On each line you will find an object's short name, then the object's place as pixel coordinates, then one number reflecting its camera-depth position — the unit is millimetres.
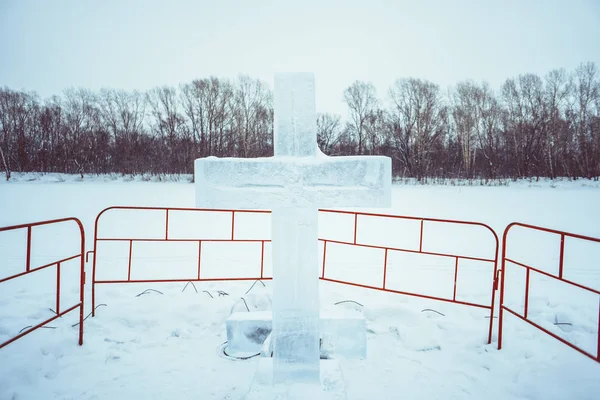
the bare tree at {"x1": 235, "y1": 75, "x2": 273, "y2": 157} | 32562
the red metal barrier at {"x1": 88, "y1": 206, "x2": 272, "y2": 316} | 4058
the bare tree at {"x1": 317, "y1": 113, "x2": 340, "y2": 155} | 36375
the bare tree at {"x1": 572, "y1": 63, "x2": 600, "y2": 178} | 26516
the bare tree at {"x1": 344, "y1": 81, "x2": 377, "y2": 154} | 34500
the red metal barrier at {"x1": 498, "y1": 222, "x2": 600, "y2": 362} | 3035
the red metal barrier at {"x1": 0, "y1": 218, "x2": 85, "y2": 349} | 3033
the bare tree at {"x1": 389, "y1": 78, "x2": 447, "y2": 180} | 31000
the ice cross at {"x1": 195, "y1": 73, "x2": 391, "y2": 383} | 2539
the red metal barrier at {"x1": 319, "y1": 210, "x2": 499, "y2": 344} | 3569
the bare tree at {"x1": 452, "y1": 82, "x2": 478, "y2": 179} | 29969
